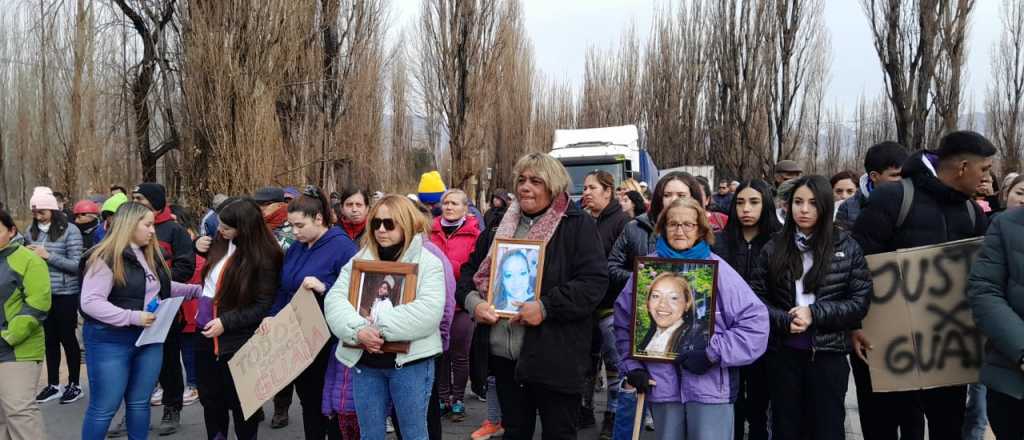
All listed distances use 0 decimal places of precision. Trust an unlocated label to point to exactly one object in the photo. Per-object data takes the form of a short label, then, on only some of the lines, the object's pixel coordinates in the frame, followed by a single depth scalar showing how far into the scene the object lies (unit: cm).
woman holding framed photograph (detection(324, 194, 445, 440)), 335
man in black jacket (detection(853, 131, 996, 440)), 352
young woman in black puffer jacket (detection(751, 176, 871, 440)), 340
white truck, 1515
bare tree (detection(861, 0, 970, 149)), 1518
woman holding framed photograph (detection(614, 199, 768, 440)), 311
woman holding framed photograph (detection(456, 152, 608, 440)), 328
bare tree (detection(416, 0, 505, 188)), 1964
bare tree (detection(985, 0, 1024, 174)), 1959
